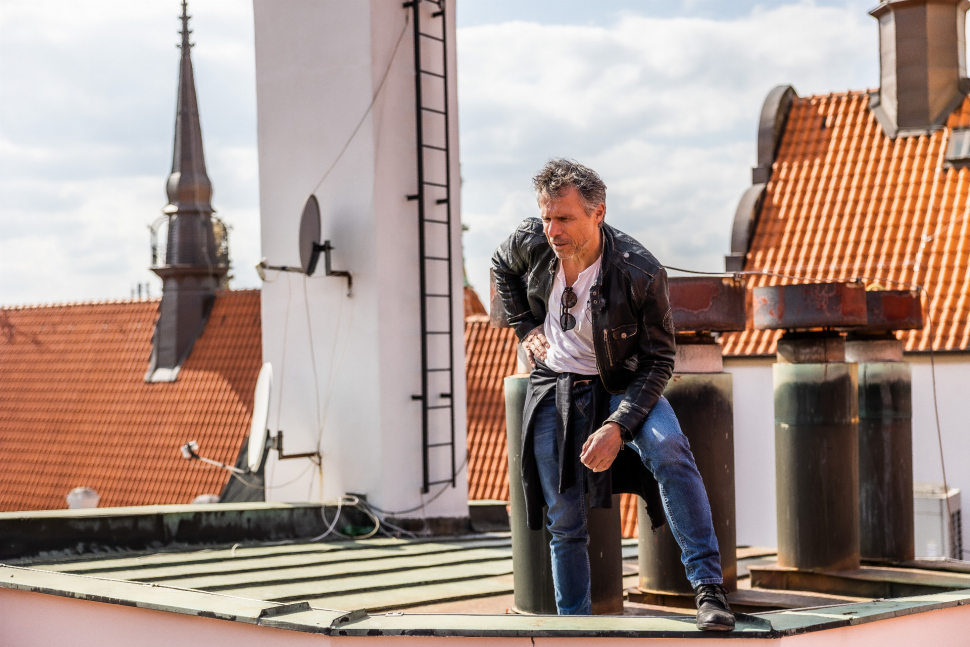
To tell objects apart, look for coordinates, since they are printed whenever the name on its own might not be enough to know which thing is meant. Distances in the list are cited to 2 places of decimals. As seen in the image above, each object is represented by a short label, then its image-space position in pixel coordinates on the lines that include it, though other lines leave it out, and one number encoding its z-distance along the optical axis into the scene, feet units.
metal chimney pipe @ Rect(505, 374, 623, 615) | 16.70
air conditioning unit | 35.93
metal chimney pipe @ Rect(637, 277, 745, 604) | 18.30
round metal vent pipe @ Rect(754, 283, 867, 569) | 20.66
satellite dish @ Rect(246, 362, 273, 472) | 31.53
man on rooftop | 12.75
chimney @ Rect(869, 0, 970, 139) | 64.03
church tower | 97.60
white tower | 31.42
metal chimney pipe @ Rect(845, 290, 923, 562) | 23.18
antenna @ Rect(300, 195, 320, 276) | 31.45
